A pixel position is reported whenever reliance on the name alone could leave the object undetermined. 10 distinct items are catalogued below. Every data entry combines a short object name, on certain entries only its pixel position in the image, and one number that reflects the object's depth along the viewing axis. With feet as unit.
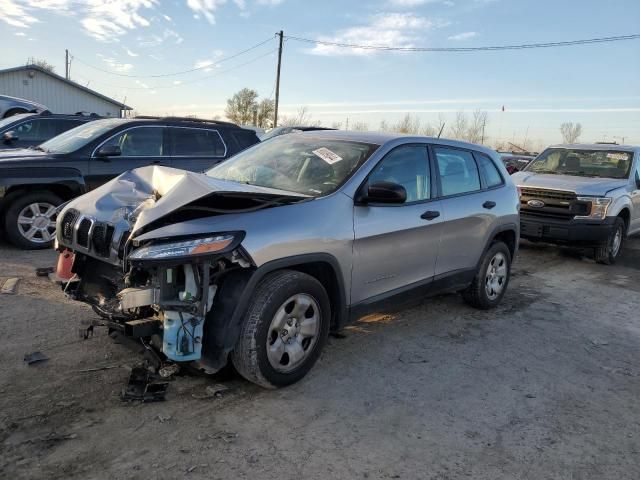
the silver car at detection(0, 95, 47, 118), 48.62
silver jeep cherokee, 10.05
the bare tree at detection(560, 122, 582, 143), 165.01
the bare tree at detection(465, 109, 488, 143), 158.44
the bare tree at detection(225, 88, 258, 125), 184.34
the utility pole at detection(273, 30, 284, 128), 112.01
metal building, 102.99
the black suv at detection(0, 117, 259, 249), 21.48
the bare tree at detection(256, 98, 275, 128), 179.32
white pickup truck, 27.58
